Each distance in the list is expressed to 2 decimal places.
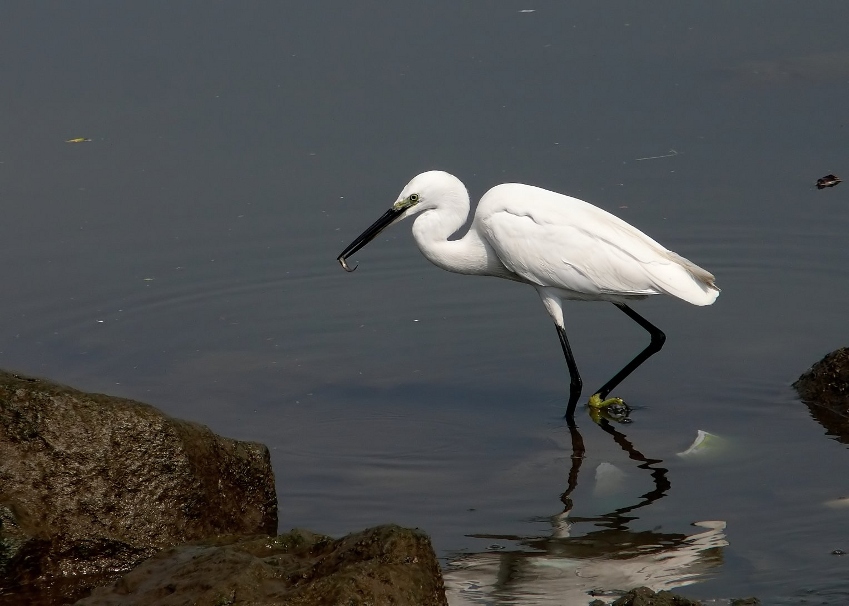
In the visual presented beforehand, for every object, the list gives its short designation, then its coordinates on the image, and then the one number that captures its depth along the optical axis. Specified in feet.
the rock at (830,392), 47.05
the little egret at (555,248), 50.57
